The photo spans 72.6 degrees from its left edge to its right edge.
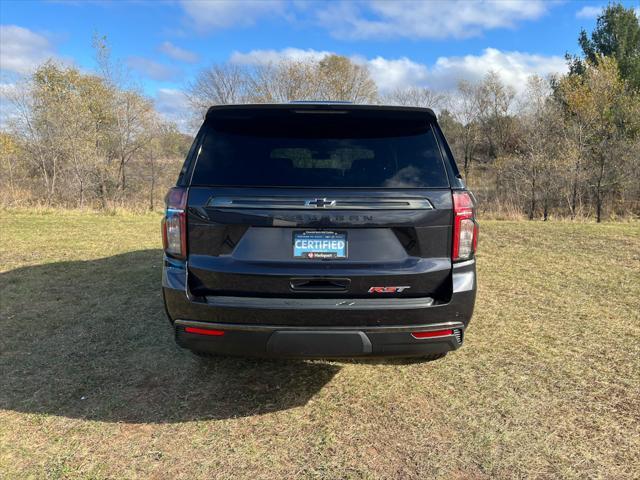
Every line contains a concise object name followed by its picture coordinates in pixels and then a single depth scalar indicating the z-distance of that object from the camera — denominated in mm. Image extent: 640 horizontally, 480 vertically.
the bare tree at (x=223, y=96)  30097
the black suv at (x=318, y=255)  2432
